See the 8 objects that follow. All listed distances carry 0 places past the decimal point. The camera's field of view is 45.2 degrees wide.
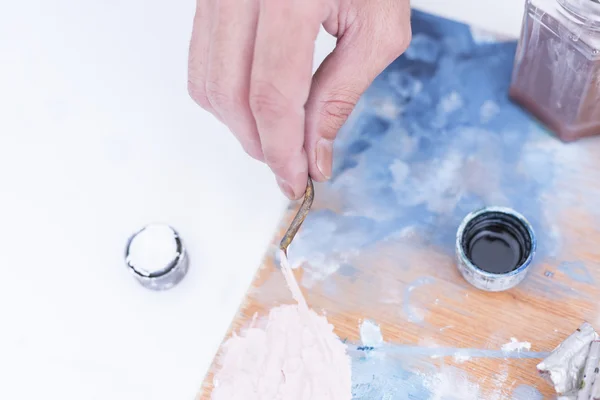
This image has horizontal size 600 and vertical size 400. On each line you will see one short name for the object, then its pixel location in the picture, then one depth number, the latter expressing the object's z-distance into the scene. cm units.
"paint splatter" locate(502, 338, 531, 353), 85
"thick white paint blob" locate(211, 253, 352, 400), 85
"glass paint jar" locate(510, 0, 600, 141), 82
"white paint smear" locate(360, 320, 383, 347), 87
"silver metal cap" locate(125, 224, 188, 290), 93
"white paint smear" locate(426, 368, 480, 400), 84
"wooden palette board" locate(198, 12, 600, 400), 86
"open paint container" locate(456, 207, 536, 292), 85
